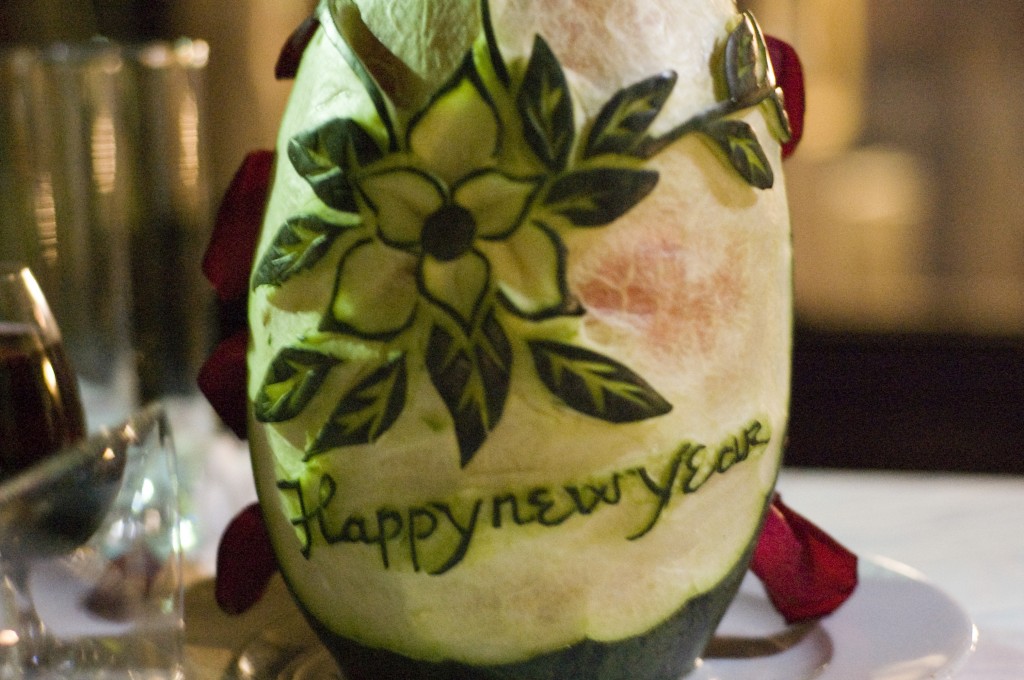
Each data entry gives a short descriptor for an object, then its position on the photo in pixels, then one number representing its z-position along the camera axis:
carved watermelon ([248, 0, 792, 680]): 1.01
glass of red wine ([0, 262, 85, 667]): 1.23
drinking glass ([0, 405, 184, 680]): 1.08
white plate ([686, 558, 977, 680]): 1.09
